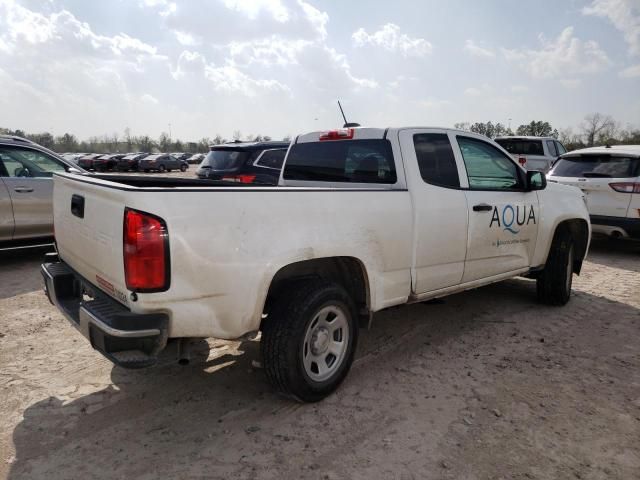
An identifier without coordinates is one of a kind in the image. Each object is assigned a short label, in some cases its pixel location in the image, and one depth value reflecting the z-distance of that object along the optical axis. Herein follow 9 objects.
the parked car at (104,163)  38.68
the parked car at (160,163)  41.19
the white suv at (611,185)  7.79
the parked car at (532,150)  14.16
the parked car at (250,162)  9.66
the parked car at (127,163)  40.38
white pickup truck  2.52
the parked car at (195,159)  67.88
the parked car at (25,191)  6.53
